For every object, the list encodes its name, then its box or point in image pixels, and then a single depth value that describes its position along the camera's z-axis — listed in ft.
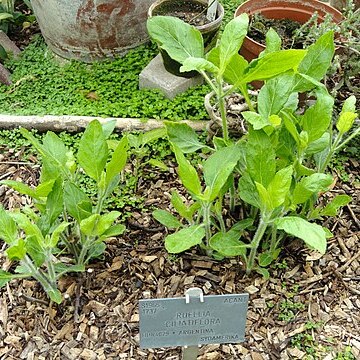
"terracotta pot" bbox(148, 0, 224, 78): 7.94
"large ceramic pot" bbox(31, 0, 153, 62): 8.30
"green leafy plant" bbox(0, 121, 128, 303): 4.73
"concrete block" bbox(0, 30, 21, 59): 9.33
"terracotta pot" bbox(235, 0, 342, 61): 8.21
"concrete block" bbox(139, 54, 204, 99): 8.04
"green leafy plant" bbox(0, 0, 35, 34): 9.45
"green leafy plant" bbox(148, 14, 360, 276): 4.46
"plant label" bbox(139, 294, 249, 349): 4.44
